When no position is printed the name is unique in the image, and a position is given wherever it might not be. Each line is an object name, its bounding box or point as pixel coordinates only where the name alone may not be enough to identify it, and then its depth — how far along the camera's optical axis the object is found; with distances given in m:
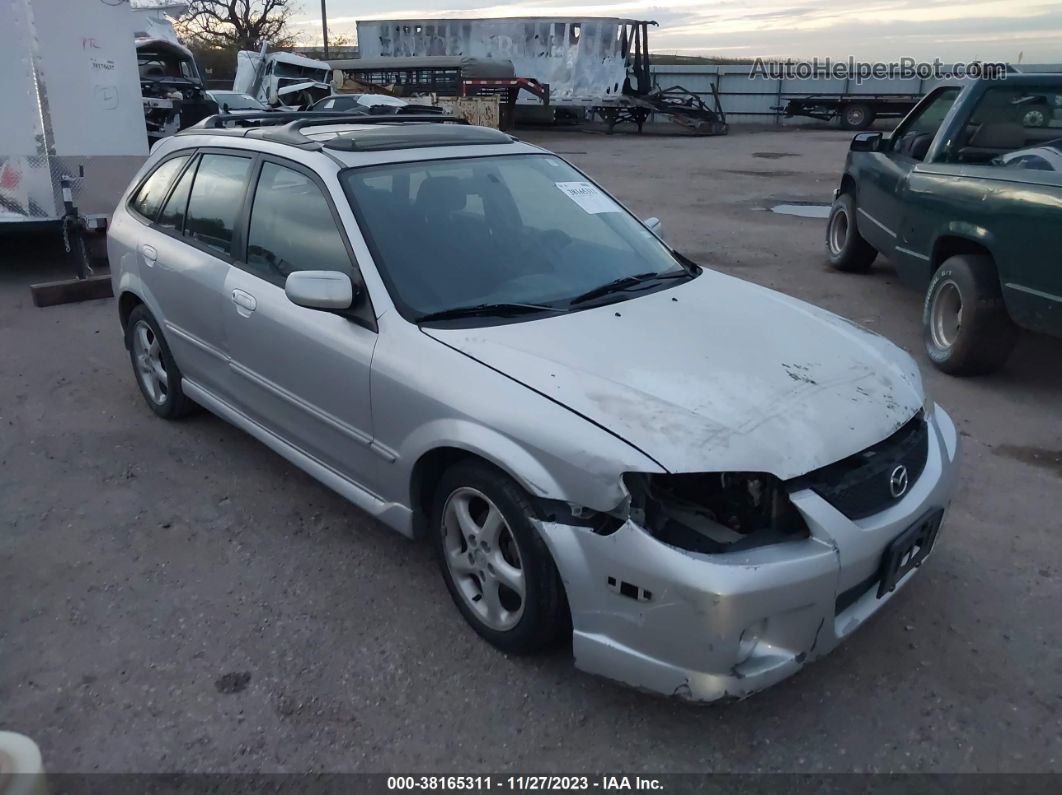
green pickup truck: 4.87
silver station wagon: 2.45
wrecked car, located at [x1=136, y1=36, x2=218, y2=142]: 13.33
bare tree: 43.06
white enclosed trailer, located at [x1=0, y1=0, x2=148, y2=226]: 7.85
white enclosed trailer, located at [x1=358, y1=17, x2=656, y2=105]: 27.02
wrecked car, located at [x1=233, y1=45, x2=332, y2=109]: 21.27
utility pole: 39.32
